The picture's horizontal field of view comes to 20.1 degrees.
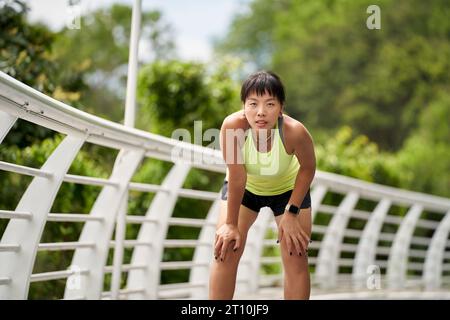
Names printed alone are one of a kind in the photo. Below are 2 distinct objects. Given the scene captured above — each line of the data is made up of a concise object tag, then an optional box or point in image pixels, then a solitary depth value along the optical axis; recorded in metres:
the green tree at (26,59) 11.08
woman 5.21
